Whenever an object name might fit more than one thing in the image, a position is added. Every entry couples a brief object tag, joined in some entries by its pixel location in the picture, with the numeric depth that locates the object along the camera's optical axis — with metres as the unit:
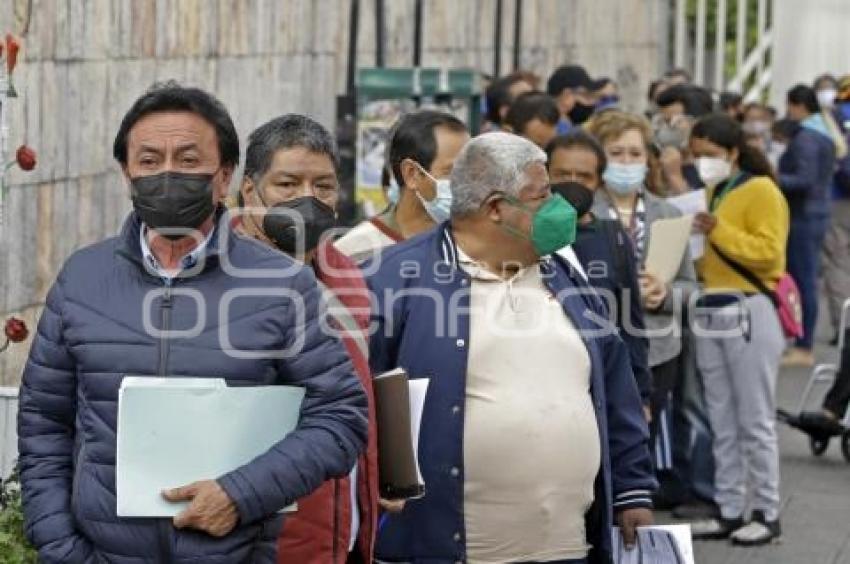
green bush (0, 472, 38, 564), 8.60
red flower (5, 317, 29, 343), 10.44
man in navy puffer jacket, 7.08
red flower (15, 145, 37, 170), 10.87
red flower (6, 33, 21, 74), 10.48
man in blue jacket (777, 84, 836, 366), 26.56
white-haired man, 9.21
